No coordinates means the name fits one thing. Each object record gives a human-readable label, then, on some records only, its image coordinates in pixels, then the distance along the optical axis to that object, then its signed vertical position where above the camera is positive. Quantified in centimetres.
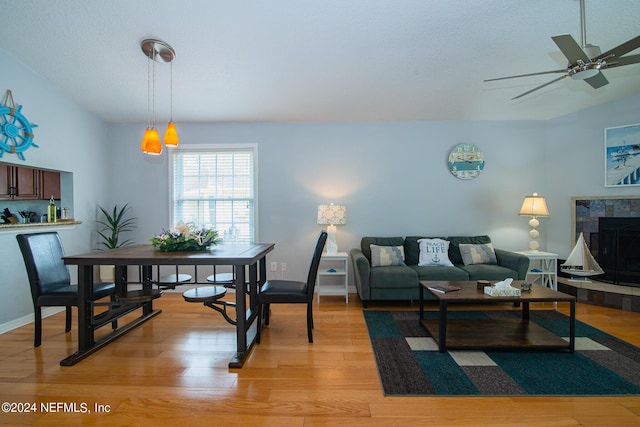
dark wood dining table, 219 -62
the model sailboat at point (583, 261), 353 -64
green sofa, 337 -78
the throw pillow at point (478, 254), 372 -59
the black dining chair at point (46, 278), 245 -62
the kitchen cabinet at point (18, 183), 366 +31
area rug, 184 -115
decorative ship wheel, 276 +77
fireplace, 347 -50
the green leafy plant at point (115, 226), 392 -26
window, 420 +20
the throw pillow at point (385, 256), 365 -61
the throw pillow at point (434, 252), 369 -57
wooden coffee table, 230 -109
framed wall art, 348 +66
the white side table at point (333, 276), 364 -97
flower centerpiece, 258 -28
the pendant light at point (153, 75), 235 +145
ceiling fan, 184 +103
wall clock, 412 +69
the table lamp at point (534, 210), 369 -2
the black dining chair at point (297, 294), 249 -74
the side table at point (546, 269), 360 -78
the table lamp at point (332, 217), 376 -12
